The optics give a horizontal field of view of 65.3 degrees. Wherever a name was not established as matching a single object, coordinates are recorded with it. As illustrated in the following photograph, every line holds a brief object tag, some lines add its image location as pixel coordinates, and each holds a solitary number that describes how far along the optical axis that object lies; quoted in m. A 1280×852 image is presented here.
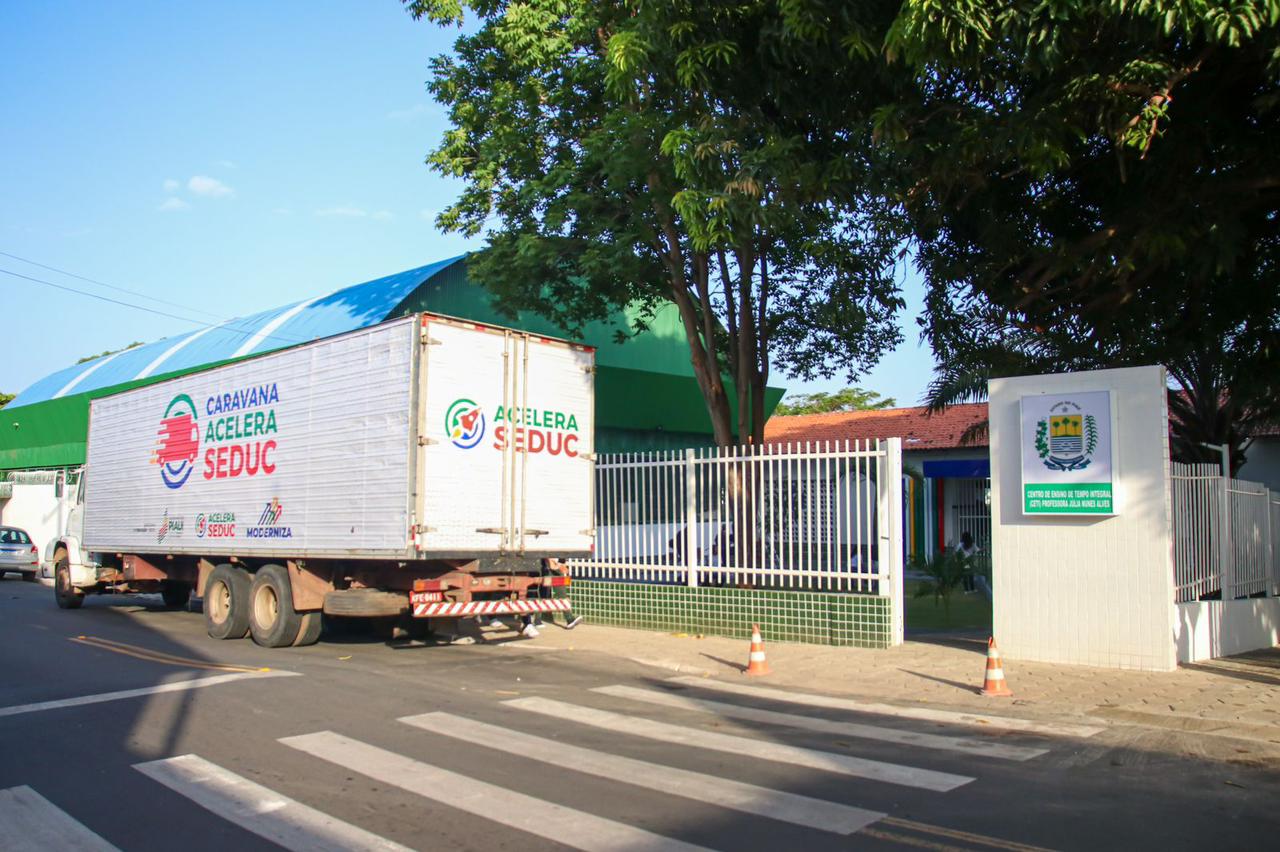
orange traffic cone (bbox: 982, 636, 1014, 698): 9.08
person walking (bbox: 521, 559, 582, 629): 12.32
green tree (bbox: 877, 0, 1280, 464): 8.27
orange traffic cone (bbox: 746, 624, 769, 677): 10.52
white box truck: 10.92
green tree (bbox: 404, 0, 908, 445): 10.53
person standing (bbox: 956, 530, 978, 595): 17.53
